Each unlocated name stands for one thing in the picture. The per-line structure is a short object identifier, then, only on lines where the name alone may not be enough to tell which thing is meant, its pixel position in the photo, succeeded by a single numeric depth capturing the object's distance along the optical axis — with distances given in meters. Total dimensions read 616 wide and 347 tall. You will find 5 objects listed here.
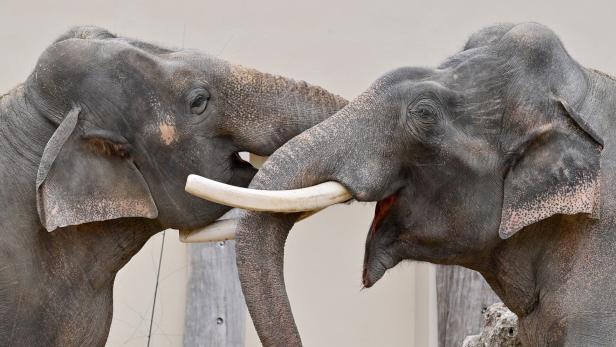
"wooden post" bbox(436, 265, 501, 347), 15.84
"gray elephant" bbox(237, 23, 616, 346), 9.87
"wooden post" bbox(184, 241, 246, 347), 17.77
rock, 11.55
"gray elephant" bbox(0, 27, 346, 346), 11.08
